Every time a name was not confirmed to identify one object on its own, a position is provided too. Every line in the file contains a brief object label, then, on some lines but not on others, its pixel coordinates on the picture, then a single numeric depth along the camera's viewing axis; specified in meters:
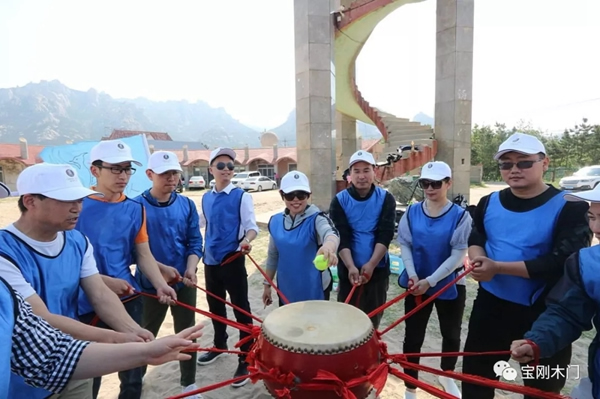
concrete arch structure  7.73
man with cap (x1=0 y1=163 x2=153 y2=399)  1.43
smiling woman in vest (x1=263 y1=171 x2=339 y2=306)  2.55
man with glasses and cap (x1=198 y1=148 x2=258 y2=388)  3.12
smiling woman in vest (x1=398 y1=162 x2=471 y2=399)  2.55
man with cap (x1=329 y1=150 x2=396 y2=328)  2.85
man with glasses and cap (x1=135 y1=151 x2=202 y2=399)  2.72
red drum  1.42
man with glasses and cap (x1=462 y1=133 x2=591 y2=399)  1.90
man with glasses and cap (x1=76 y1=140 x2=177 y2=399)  2.21
